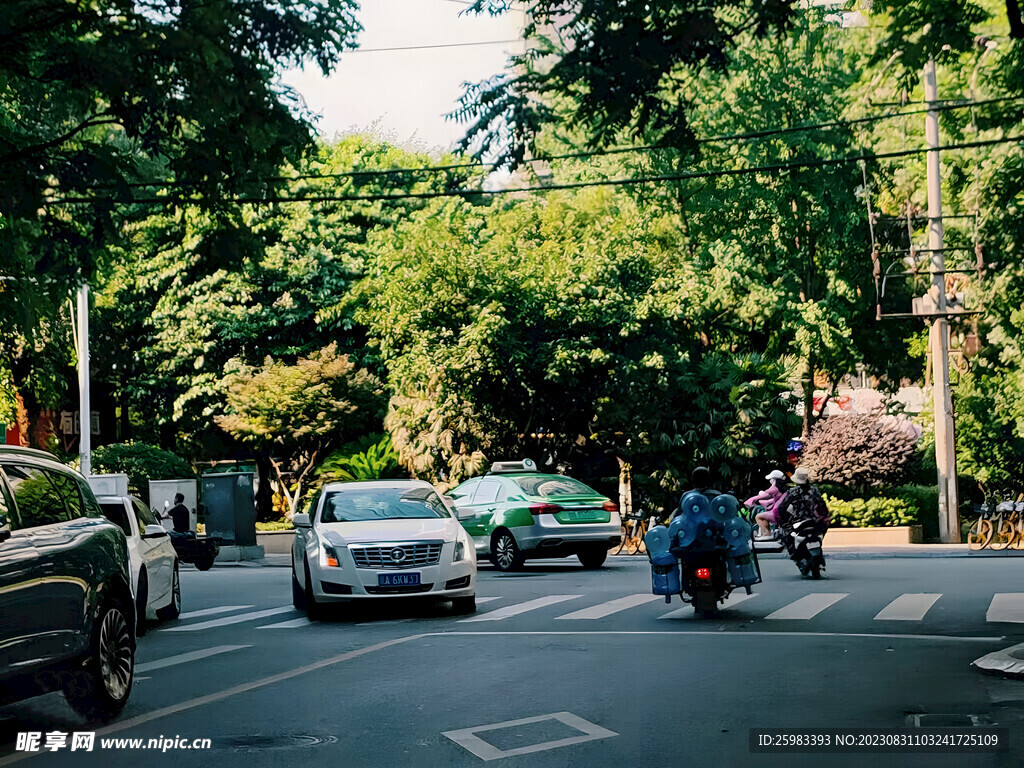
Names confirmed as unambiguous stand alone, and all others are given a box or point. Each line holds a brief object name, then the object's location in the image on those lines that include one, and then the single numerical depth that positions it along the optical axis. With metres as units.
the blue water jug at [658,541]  15.90
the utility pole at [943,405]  35.06
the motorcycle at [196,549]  29.94
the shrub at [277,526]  39.97
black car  8.22
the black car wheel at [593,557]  25.59
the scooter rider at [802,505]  21.77
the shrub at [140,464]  42.41
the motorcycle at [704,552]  15.62
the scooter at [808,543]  21.61
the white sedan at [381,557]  16.34
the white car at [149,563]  15.80
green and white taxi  24.81
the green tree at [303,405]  43.00
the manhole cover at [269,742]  8.27
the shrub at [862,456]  36.41
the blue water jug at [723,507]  15.64
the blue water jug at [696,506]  15.55
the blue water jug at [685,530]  15.62
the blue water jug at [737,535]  15.77
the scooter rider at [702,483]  15.73
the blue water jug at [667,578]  16.02
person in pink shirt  24.16
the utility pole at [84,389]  37.59
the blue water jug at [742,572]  15.86
